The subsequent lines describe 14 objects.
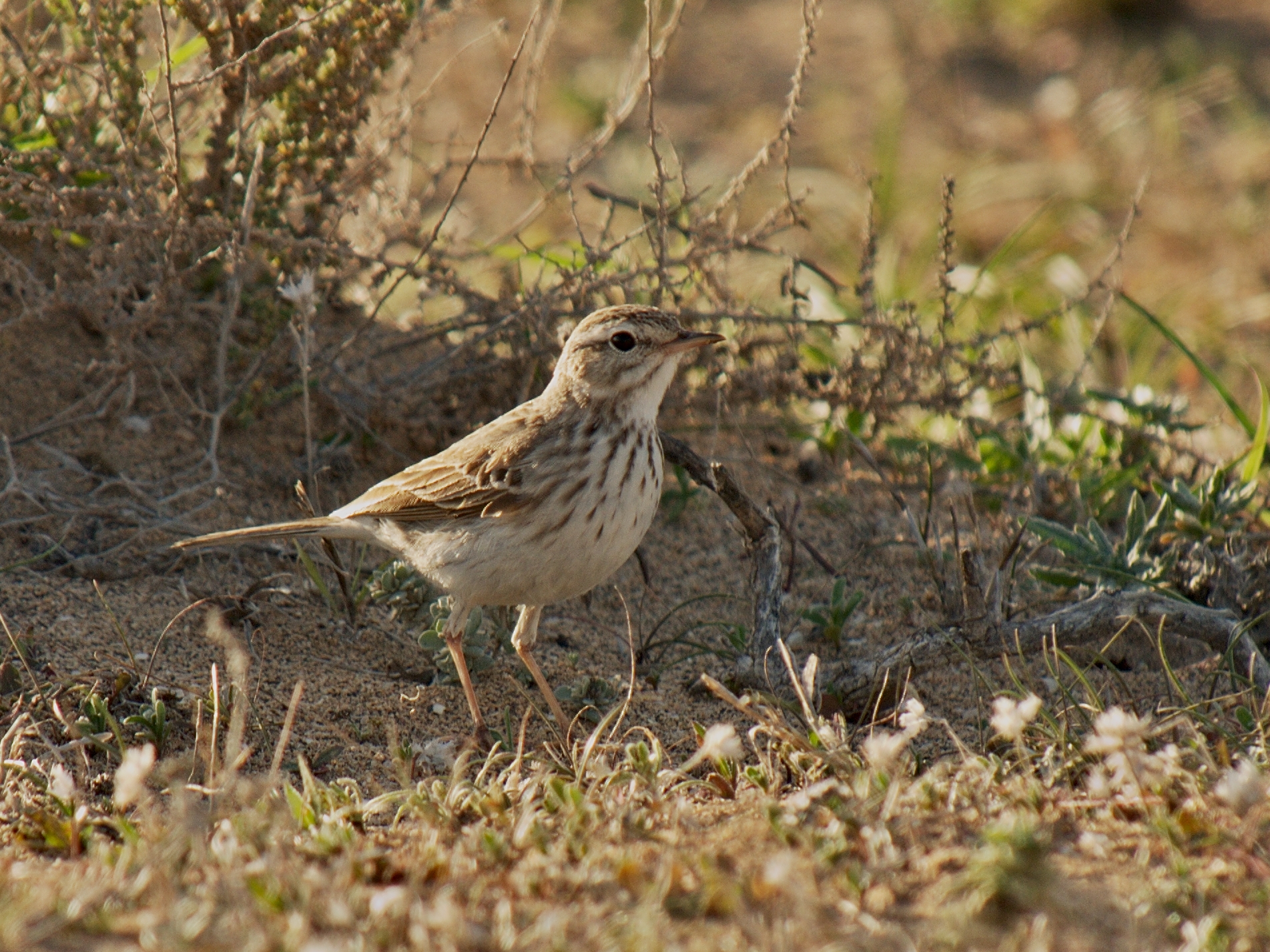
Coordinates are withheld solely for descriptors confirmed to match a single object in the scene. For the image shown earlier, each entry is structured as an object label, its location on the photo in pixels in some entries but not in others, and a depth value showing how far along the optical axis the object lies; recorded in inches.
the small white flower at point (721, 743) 257.9
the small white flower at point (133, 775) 236.1
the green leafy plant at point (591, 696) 359.6
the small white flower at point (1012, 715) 257.6
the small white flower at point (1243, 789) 233.1
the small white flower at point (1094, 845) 245.6
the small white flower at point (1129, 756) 249.3
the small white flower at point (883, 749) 255.3
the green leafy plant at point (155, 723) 315.6
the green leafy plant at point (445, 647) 366.6
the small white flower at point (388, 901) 217.6
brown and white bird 342.6
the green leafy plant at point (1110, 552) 358.9
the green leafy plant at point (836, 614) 382.0
